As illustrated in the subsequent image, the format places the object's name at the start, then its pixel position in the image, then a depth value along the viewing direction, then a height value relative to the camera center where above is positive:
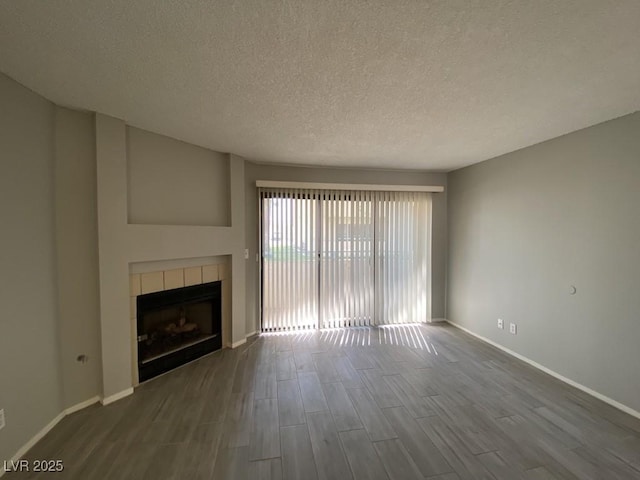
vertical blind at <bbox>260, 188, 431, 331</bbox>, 3.70 -0.36
